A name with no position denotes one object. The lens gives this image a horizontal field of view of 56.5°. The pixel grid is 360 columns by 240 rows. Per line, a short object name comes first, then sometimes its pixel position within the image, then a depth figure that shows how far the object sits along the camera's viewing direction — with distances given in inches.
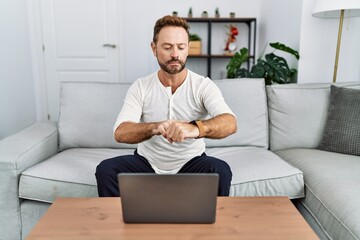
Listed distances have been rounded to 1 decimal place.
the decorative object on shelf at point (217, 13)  147.2
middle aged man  53.9
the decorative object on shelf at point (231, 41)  149.7
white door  146.8
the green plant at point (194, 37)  144.5
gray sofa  57.4
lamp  80.4
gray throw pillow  70.3
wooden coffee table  36.1
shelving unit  145.0
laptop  35.9
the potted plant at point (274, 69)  95.3
